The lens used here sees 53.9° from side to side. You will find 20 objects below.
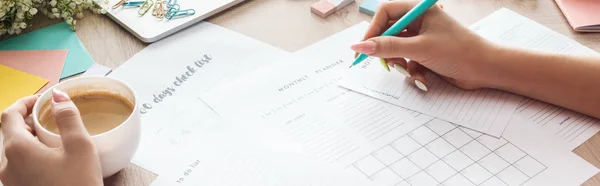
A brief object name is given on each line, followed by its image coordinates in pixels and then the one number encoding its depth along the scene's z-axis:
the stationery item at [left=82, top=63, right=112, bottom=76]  0.83
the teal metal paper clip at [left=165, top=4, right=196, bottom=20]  0.92
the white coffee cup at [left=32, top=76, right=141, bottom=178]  0.61
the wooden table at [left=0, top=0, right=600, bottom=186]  0.88
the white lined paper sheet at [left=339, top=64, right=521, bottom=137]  0.75
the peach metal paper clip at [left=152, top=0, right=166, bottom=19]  0.92
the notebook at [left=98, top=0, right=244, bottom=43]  0.89
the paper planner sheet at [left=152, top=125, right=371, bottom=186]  0.67
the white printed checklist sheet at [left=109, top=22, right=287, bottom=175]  0.73
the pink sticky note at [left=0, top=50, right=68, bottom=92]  0.83
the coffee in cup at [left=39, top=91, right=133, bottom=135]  0.64
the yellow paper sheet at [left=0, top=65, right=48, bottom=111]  0.79
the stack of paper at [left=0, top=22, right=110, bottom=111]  0.81
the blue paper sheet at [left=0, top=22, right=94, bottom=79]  0.85
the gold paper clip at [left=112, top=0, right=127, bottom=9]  0.94
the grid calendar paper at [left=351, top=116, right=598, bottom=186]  0.67
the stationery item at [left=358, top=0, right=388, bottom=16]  0.94
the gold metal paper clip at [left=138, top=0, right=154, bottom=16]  0.93
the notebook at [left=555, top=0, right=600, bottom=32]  0.89
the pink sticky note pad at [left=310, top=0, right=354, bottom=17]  0.94
